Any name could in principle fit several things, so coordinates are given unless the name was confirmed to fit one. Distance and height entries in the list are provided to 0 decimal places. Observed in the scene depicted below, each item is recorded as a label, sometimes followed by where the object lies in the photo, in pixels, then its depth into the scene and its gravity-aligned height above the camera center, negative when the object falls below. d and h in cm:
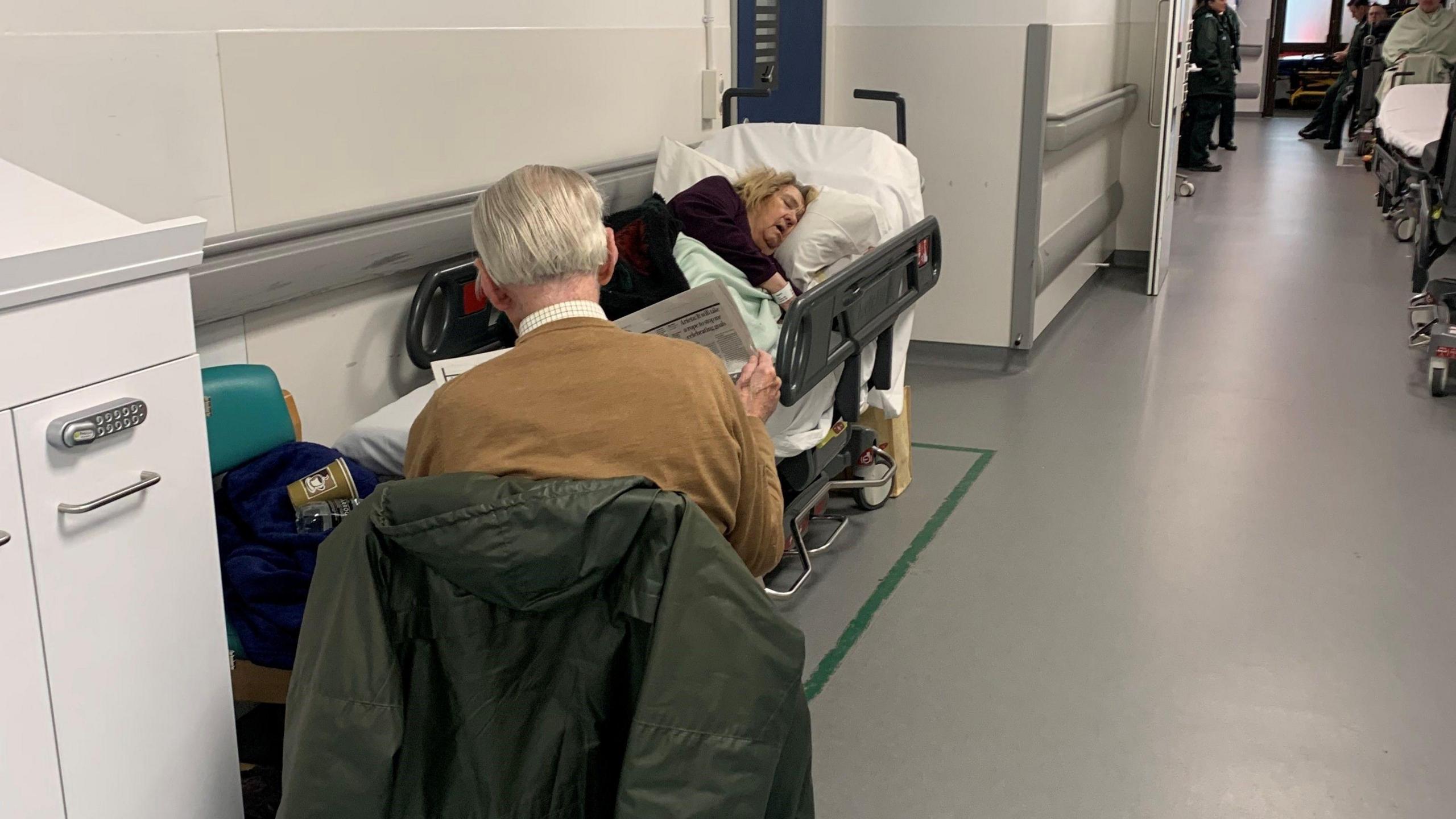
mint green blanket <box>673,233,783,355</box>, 307 -53
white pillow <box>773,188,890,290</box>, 329 -44
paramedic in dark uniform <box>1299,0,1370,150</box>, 1230 -28
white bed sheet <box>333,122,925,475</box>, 324 -29
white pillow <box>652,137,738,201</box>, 346 -30
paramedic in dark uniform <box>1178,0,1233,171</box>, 1099 -22
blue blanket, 196 -77
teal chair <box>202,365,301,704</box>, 204 -61
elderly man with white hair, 153 -40
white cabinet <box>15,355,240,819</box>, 145 -65
